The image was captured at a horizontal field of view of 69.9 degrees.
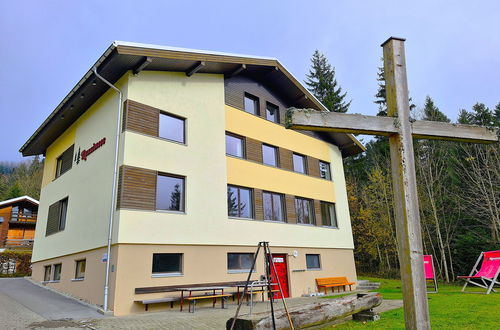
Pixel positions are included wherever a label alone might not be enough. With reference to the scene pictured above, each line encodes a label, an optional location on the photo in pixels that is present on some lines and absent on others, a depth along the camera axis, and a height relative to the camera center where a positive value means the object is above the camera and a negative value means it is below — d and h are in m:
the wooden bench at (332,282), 16.97 -1.22
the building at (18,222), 31.19 +3.75
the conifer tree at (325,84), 36.22 +17.44
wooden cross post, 3.81 +1.39
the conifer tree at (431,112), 25.33 +10.33
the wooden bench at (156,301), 10.66 -1.16
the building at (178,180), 11.59 +3.10
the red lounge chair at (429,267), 14.23 -0.51
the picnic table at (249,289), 12.44 -1.14
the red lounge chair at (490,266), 13.59 -0.52
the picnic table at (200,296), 11.08 -1.09
